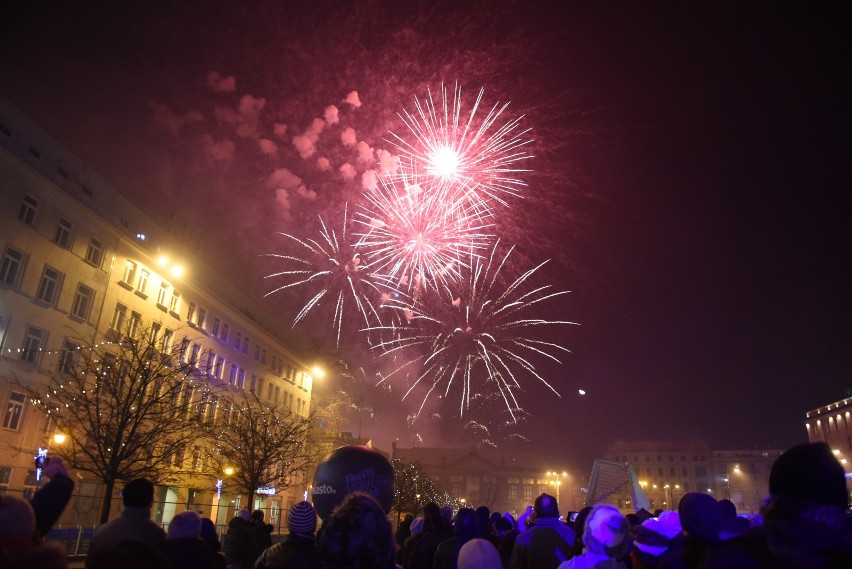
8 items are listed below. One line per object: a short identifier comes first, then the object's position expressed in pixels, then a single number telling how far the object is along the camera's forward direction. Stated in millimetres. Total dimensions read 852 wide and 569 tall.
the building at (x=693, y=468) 125062
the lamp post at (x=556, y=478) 128625
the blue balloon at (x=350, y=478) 4742
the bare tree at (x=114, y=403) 19016
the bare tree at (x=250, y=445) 29406
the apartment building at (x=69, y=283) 22312
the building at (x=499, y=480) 133750
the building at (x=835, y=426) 80000
